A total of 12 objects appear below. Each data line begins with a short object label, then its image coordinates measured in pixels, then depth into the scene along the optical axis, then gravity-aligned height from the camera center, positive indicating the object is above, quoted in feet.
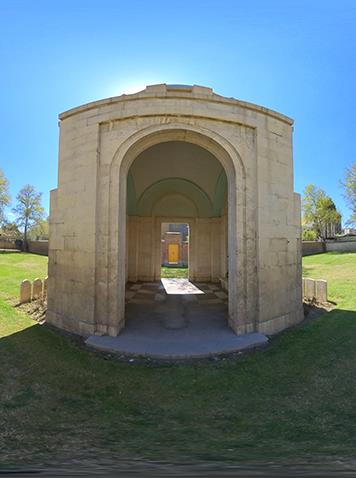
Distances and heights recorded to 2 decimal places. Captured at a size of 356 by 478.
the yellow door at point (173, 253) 79.77 -2.30
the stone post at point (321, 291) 27.07 -4.84
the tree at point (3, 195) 98.48 +19.70
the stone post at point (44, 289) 28.31 -5.00
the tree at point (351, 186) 86.94 +20.79
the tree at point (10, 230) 110.90 +6.84
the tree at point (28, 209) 112.88 +16.04
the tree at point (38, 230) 117.26 +7.41
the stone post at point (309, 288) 27.89 -4.69
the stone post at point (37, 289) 27.53 -4.80
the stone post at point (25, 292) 26.43 -4.82
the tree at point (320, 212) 113.60 +15.05
